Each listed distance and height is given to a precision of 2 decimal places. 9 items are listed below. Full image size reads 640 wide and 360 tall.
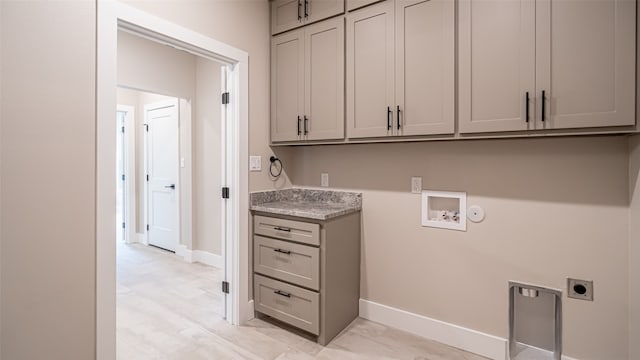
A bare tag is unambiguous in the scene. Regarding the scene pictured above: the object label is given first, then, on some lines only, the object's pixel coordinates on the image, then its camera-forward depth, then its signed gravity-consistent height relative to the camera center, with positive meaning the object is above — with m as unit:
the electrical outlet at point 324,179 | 2.82 -0.01
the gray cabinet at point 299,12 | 2.37 +1.32
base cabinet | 2.20 -0.71
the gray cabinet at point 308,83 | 2.37 +0.76
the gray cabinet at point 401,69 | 1.94 +0.73
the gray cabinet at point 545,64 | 1.50 +0.60
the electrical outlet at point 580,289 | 1.81 -0.65
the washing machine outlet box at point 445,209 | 2.19 -0.23
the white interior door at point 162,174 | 4.38 +0.04
